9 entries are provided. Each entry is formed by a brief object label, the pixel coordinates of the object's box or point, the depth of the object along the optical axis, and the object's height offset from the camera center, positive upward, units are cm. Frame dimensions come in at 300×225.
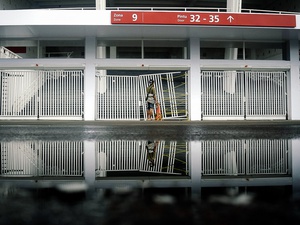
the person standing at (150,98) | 1727 +87
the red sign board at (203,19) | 1576 +491
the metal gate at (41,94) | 1842 +122
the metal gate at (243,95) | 1895 +110
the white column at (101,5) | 1767 +625
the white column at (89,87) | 1811 +159
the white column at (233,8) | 1794 +613
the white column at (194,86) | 1853 +163
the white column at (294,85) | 1903 +170
